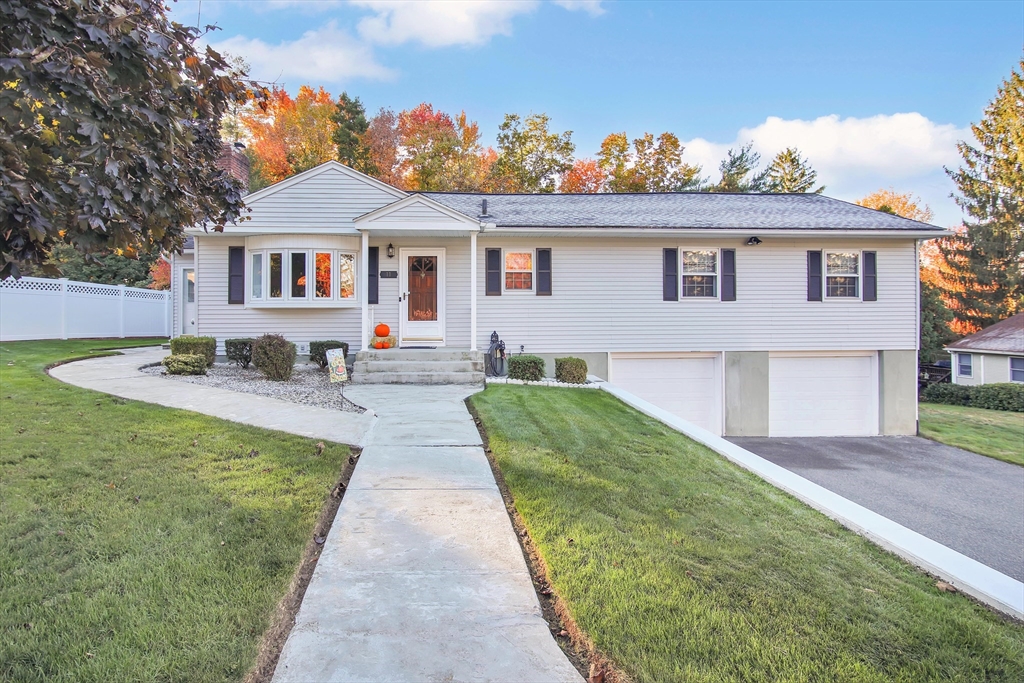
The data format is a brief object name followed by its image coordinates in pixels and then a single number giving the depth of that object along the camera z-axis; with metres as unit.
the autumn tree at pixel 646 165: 27.81
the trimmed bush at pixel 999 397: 18.58
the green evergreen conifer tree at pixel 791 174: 31.89
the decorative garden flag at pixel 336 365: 10.01
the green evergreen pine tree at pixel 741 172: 31.05
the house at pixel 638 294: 11.91
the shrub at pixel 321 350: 11.22
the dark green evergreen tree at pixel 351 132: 25.88
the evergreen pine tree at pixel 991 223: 28.20
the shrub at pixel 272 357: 9.70
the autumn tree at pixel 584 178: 27.88
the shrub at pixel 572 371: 10.37
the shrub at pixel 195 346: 10.91
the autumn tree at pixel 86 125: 2.33
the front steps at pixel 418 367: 9.93
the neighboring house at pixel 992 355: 20.53
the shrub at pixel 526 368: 10.45
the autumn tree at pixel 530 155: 27.64
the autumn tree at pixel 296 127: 28.11
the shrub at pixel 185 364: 9.98
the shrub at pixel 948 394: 20.91
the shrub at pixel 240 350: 11.17
